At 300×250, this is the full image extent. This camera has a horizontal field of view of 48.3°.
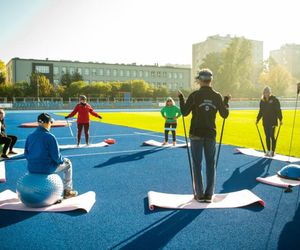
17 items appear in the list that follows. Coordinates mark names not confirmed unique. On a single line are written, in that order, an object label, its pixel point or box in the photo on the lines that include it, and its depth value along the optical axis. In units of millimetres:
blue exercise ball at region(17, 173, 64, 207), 5777
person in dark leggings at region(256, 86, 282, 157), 10859
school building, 84375
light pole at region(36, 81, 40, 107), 62875
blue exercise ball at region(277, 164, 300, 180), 7938
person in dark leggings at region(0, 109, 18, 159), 10758
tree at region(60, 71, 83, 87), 77988
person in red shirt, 13453
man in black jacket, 5977
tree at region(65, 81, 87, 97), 66044
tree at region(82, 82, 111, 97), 66188
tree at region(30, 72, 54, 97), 64375
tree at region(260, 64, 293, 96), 86250
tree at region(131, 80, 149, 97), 70438
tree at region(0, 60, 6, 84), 67044
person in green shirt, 13875
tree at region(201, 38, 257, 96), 85062
